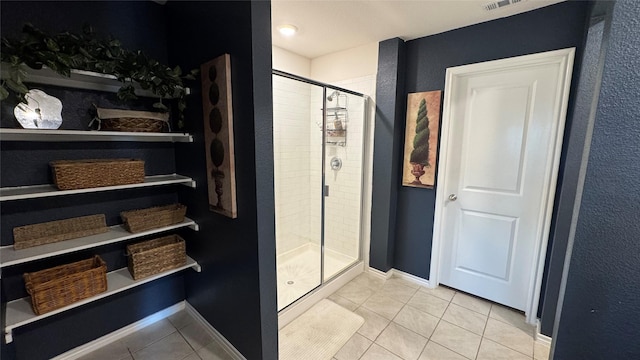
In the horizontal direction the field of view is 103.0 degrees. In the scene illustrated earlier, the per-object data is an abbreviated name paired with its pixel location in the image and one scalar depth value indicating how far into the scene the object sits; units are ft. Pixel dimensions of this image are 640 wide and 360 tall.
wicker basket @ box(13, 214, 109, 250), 4.43
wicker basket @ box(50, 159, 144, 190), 4.37
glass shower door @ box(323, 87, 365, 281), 8.87
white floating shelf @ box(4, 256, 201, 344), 4.11
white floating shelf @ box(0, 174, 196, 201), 4.02
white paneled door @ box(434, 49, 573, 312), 6.14
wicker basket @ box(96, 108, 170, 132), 4.88
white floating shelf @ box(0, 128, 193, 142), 3.98
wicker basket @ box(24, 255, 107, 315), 4.27
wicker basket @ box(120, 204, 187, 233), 5.29
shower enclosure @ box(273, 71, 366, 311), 8.89
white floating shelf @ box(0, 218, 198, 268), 4.08
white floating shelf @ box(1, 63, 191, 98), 4.27
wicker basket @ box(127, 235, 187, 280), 5.37
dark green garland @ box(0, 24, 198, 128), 3.68
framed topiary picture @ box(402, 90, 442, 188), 7.62
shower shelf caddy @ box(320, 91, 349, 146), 8.86
